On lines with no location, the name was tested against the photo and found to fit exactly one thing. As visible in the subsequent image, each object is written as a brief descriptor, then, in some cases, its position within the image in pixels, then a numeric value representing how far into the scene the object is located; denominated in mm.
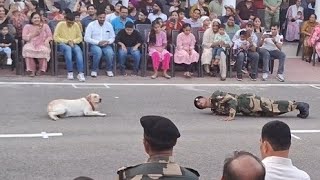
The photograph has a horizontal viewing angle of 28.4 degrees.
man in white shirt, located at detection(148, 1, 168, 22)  16925
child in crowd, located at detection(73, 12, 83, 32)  14809
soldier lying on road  10492
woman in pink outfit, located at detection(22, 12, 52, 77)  13859
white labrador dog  10023
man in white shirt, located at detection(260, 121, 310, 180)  4305
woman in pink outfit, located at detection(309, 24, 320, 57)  17250
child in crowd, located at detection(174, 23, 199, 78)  14883
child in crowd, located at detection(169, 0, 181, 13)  17969
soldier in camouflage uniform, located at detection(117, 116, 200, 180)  3748
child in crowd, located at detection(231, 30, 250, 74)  15117
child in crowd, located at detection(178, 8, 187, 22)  16391
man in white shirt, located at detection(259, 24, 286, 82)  15266
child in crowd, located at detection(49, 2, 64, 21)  15609
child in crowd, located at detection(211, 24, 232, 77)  15008
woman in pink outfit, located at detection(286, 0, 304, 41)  19219
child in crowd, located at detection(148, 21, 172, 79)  14688
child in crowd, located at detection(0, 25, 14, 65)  13906
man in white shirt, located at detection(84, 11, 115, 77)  14398
